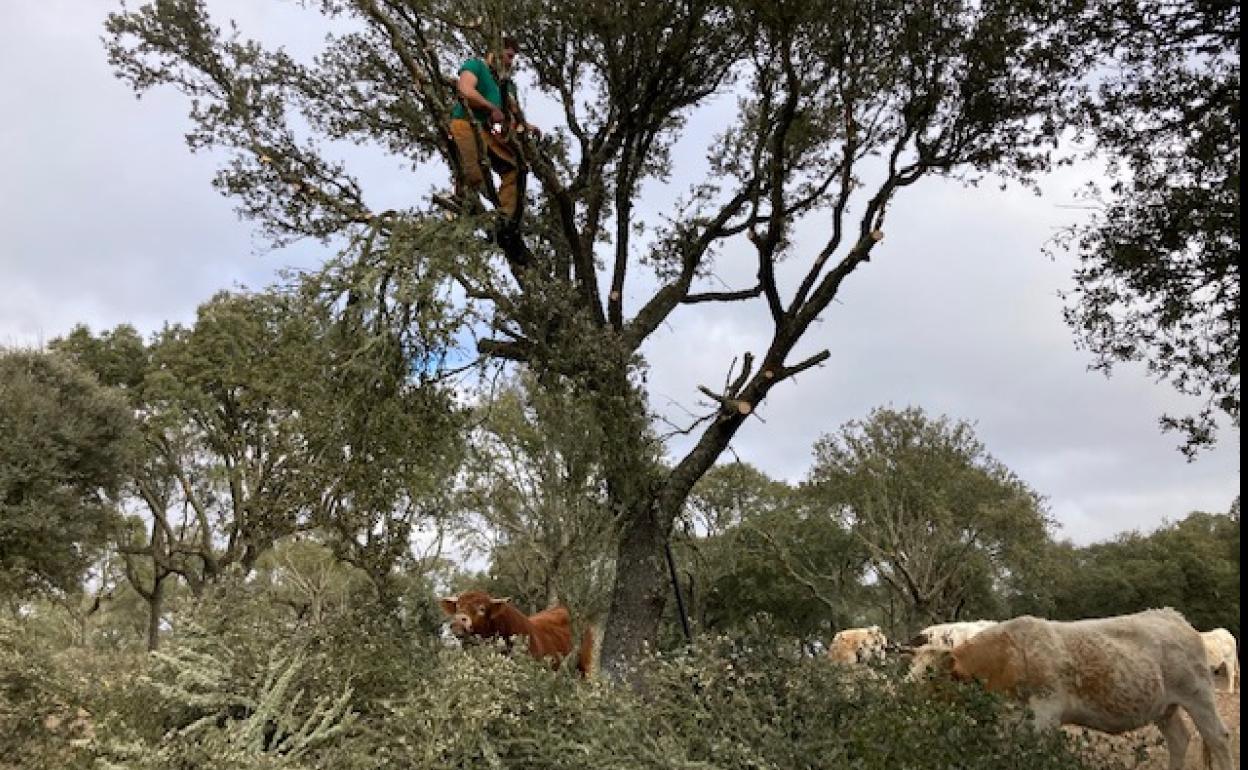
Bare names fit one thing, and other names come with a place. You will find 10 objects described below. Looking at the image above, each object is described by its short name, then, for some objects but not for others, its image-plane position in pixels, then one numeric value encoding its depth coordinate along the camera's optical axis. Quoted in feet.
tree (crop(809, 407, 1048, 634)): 100.63
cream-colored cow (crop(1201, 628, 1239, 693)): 49.39
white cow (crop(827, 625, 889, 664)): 56.42
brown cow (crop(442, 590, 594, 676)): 28.94
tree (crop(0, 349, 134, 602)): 57.57
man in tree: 27.63
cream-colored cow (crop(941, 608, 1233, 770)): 24.93
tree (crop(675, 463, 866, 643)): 122.01
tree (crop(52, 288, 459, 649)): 25.16
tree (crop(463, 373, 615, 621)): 29.68
